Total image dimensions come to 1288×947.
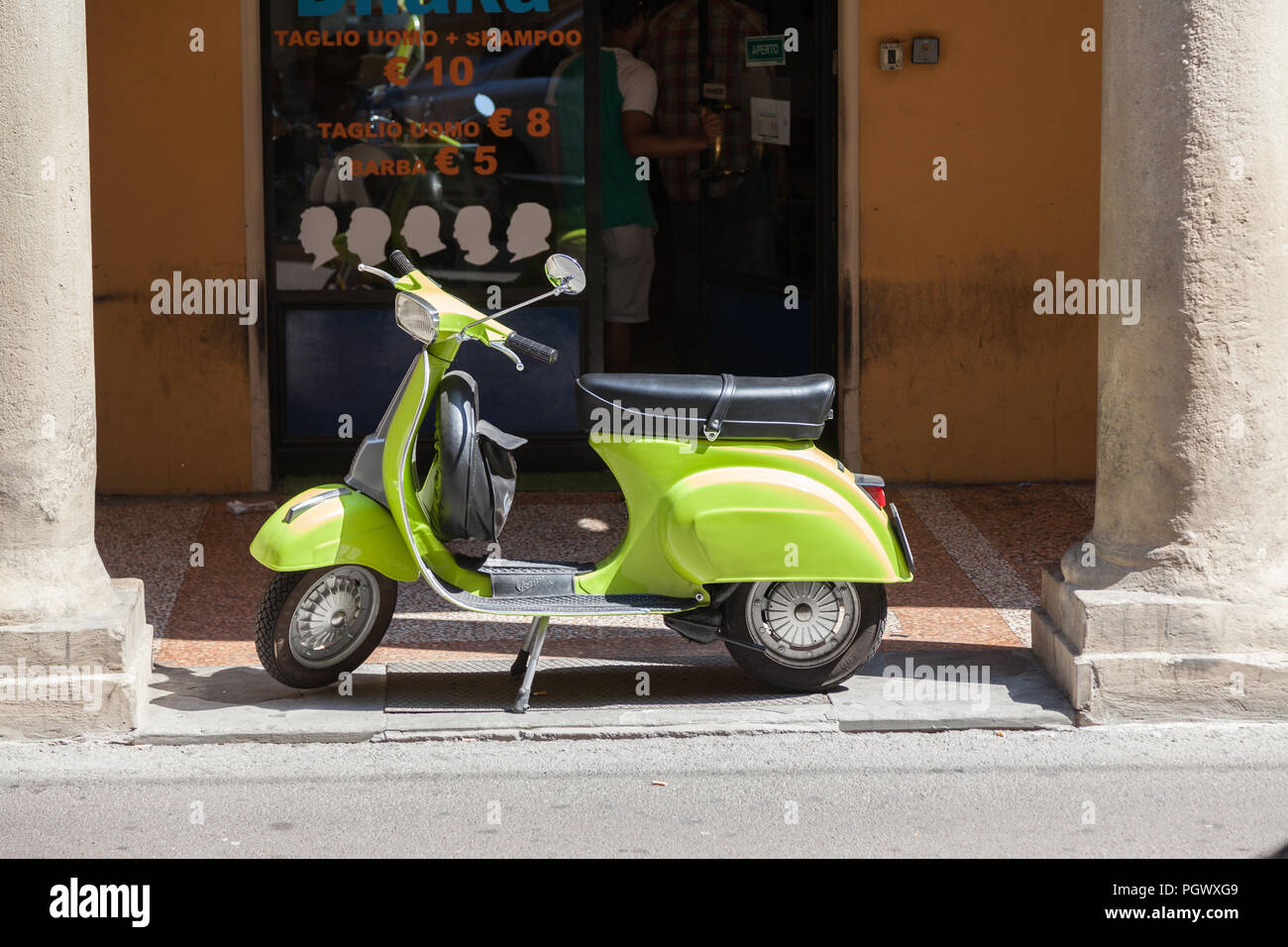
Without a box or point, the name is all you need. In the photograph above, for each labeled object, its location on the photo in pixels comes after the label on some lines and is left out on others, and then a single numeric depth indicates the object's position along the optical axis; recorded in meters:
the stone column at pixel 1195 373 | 5.35
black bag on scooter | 5.54
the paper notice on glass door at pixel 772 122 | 9.52
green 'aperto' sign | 9.46
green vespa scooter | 5.53
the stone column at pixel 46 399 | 5.28
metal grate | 5.72
